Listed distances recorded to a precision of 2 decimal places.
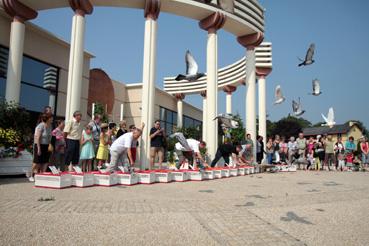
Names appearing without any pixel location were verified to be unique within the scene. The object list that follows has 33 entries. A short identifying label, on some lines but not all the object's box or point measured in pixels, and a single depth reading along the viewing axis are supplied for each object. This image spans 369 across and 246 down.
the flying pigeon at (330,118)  21.92
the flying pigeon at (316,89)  18.58
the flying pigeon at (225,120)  16.34
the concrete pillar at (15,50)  12.59
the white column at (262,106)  20.92
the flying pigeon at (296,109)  19.66
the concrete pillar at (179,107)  29.36
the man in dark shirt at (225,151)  11.70
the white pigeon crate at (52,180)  6.27
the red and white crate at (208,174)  9.37
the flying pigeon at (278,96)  20.62
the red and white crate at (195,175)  8.98
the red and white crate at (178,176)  8.65
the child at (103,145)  9.12
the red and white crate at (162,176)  8.25
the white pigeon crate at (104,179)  6.91
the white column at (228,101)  27.39
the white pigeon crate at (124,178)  7.30
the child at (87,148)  8.48
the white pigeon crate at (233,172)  10.76
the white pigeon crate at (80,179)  6.57
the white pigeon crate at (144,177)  7.81
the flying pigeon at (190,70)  14.18
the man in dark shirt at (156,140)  10.20
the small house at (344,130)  62.73
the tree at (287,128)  58.19
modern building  13.44
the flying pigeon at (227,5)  15.27
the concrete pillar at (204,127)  15.39
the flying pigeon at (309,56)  16.58
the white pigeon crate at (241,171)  11.30
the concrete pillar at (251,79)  17.39
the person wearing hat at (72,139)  8.23
